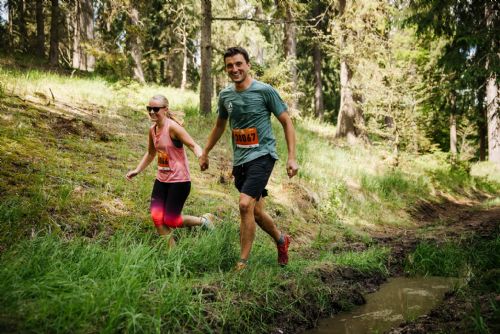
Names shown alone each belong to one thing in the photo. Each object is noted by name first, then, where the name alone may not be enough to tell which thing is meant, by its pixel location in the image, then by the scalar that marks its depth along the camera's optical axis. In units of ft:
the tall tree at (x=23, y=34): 59.22
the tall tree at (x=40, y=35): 56.44
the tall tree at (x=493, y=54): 29.22
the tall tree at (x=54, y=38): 44.21
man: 13.35
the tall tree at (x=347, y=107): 49.01
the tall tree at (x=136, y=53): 59.36
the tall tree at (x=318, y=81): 85.87
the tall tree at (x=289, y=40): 55.31
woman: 14.47
